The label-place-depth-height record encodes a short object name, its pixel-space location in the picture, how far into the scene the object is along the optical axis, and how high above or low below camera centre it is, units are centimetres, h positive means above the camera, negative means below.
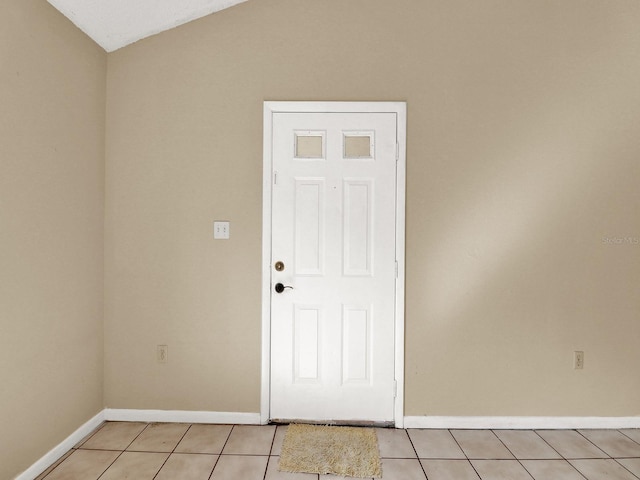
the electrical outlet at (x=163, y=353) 249 -80
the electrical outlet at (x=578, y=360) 246 -79
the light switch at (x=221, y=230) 249 +3
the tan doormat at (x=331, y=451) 200 -124
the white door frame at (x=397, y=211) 245 +17
